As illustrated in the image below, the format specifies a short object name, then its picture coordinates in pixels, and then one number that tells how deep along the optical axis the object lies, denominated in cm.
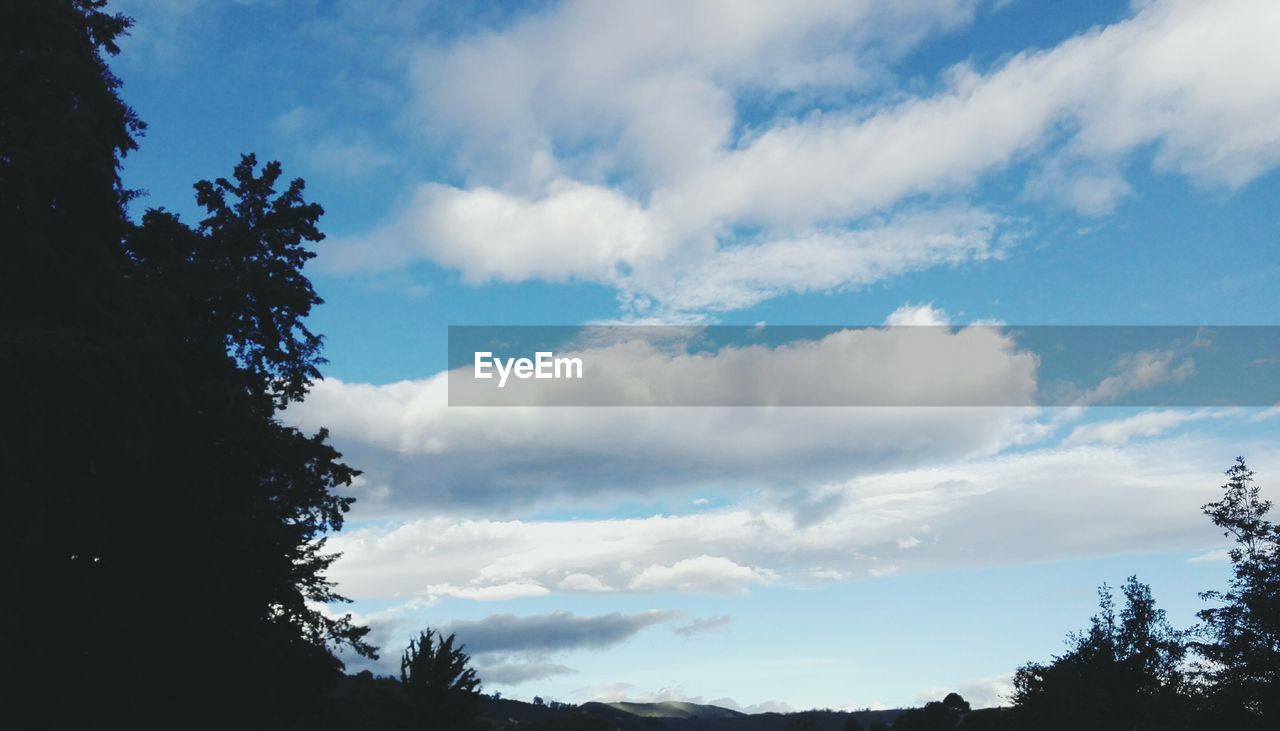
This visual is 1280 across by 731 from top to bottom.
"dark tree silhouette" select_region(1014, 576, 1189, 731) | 5153
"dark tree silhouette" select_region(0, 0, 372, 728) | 1510
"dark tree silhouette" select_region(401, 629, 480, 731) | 3884
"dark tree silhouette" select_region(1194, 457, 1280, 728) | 3944
